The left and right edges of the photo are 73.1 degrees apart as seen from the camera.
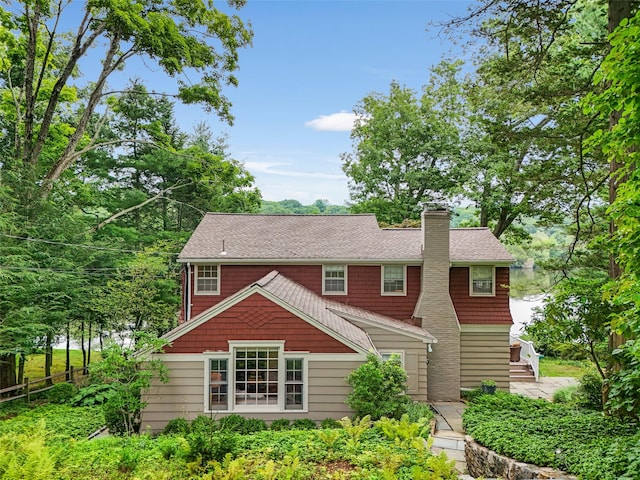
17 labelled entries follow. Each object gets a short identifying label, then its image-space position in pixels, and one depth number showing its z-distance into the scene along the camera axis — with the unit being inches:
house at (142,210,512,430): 434.3
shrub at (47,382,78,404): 577.6
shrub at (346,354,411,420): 407.2
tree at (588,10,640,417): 193.9
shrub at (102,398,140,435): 413.7
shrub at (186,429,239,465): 232.4
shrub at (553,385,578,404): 528.6
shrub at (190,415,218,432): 364.1
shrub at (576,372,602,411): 352.7
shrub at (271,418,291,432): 409.1
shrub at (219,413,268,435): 398.3
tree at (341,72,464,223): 993.5
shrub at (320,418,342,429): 412.0
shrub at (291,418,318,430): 410.3
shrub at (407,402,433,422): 418.2
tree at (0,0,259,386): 558.3
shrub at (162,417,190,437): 396.5
